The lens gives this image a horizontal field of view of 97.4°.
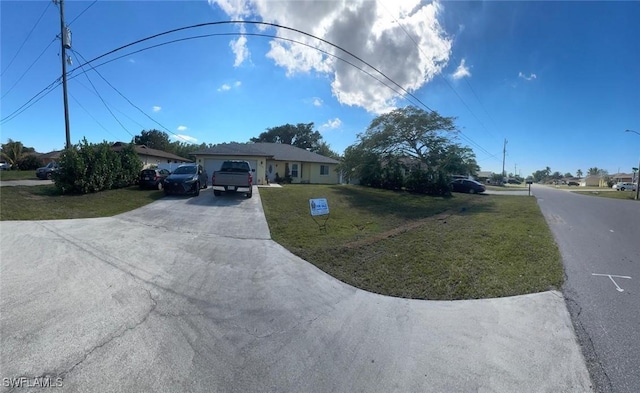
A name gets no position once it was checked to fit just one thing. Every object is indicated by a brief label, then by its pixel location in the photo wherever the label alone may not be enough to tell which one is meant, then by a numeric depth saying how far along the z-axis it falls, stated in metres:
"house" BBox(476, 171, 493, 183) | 91.68
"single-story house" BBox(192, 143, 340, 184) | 22.33
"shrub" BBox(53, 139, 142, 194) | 13.33
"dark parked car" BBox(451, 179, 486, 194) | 27.97
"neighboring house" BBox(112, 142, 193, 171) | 29.34
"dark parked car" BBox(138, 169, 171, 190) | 15.80
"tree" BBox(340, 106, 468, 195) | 22.30
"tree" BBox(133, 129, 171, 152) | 52.28
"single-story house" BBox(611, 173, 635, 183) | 80.22
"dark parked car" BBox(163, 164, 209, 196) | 14.27
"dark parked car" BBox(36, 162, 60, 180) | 22.08
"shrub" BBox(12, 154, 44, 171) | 34.31
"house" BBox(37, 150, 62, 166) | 39.22
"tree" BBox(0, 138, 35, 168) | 33.97
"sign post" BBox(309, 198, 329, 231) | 8.80
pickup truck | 13.95
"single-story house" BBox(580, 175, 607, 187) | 83.20
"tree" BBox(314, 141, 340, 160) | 52.47
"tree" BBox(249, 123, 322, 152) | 56.06
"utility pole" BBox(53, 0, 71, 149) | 14.41
